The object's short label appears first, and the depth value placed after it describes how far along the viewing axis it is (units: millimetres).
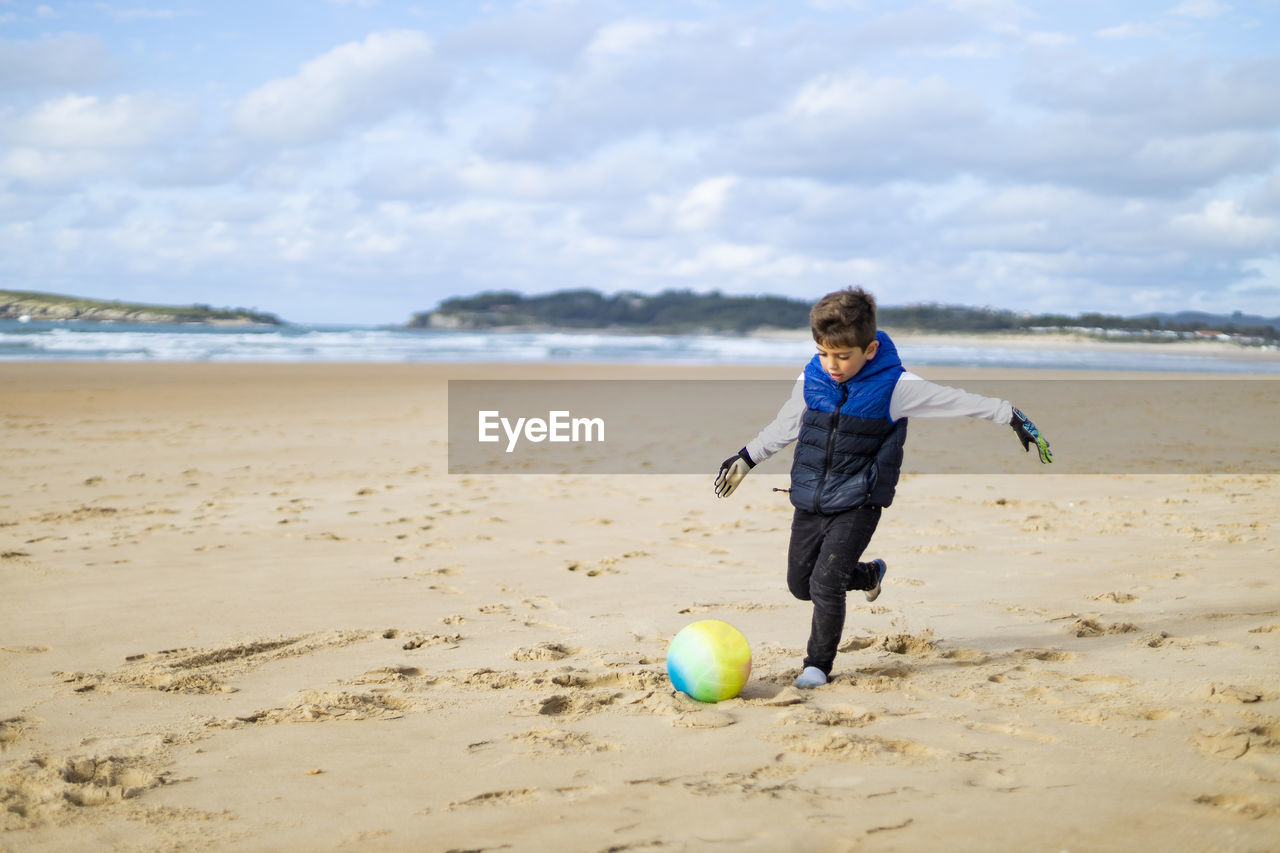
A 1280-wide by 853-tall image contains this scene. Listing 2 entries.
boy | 3902
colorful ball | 3686
